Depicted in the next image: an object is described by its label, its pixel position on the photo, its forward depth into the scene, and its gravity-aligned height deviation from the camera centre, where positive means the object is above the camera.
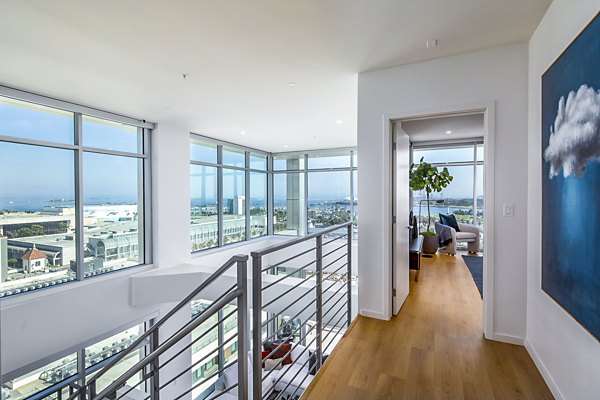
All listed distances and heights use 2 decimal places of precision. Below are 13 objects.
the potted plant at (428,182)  5.43 +0.29
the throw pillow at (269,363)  5.04 -3.01
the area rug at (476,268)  4.01 -1.22
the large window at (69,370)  3.57 -2.41
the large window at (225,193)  6.15 +0.10
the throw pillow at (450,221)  6.17 -0.55
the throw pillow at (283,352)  5.26 -3.03
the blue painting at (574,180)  1.32 +0.09
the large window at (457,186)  6.30 +0.24
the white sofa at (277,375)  4.71 -3.23
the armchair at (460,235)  5.71 -0.82
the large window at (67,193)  3.55 +0.07
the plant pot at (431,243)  5.54 -0.92
